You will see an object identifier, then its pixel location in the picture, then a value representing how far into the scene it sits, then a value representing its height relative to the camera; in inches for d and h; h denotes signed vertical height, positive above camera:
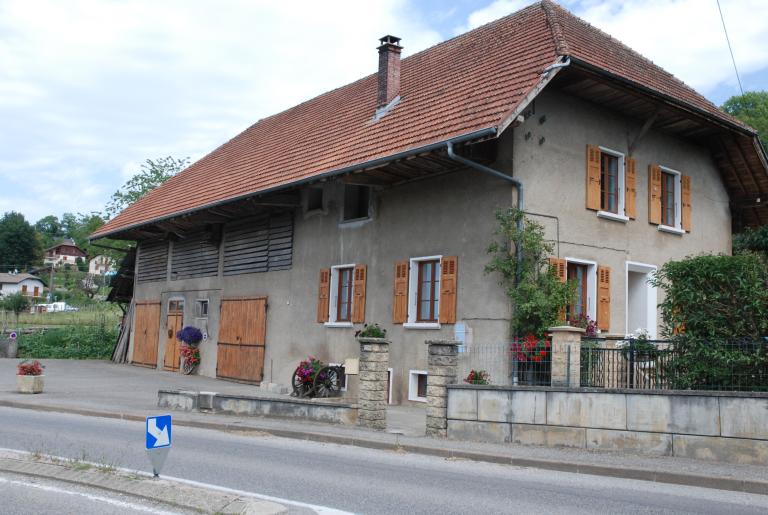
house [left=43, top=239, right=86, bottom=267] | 5593.0 +651.1
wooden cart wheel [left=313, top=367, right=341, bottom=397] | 659.4 -26.8
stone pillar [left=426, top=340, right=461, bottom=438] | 473.4 -15.2
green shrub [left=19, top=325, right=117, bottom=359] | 1235.2 -5.2
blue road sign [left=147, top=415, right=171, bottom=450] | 290.0 -32.8
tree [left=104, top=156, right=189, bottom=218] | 1642.5 +344.5
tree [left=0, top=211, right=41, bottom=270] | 4421.8 +551.5
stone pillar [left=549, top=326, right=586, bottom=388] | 449.7 +4.0
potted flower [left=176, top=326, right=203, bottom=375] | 936.3 -2.5
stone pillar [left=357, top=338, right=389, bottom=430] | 498.9 -19.9
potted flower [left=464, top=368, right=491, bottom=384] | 537.0 -13.1
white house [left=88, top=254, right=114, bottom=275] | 5128.0 +512.2
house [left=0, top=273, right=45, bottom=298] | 4239.7 +303.6
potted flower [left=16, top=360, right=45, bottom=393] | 690.2 -36.3
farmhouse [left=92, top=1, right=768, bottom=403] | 598.2 +150.7
